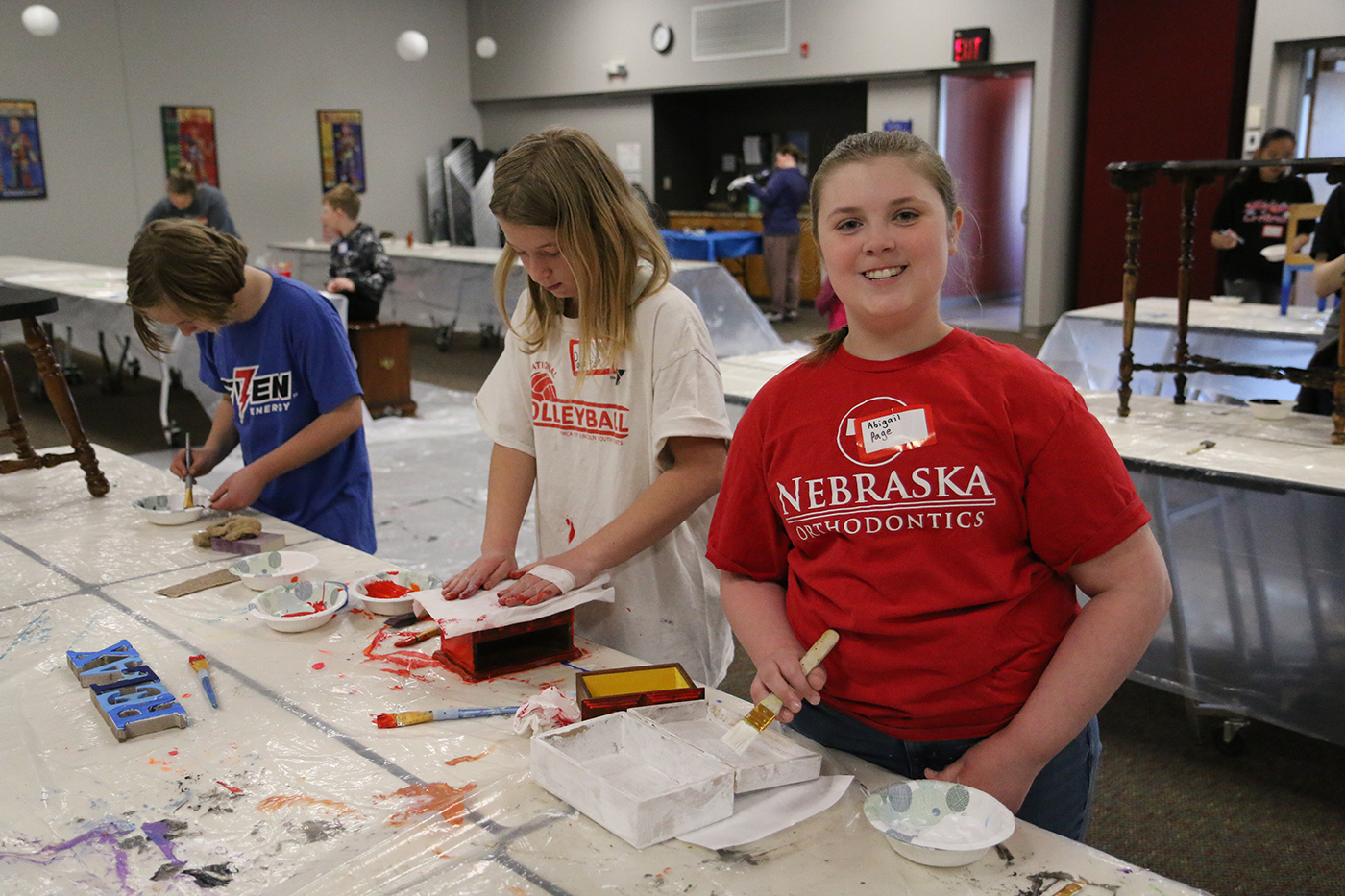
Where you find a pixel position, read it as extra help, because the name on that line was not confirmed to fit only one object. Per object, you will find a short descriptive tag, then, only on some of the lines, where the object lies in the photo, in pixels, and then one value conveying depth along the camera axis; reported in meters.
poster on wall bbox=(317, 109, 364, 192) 10.71
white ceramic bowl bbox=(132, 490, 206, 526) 2.05
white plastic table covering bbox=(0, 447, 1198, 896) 0.96
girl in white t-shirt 1.46
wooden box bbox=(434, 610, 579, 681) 1.40
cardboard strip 1.71
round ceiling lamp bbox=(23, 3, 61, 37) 7.58
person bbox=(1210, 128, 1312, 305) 5.26
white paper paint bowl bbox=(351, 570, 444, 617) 1.57
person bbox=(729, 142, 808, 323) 8.56
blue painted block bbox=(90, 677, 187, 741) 1.24
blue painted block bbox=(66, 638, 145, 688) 1.37
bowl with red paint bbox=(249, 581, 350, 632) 1.53
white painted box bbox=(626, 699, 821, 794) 1.07
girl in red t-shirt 1.04
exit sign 7.59
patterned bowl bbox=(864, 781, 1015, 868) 0.95
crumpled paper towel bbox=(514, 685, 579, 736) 1.22
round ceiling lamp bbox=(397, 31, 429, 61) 8.67
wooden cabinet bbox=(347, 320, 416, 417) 5.77
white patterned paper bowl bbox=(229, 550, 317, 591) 1.70
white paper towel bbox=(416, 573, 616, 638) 1.37
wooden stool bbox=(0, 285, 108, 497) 2.25
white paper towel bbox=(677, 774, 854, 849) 1.00
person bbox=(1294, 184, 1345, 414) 2.94
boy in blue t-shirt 1.93
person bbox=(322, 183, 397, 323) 5.71
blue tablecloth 8.84
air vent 8.91
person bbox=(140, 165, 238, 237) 6.84
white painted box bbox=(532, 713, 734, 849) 1.00
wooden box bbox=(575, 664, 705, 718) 1.17
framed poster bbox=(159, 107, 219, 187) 9.74
